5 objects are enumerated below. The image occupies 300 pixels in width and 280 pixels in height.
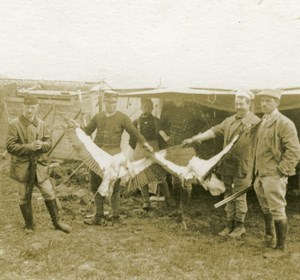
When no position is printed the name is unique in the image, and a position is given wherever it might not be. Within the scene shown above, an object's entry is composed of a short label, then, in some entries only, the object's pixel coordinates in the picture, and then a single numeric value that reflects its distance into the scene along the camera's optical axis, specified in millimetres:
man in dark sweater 5844
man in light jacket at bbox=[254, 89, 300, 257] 4578
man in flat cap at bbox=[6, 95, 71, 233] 5164
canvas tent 6133
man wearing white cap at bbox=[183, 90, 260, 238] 5230
